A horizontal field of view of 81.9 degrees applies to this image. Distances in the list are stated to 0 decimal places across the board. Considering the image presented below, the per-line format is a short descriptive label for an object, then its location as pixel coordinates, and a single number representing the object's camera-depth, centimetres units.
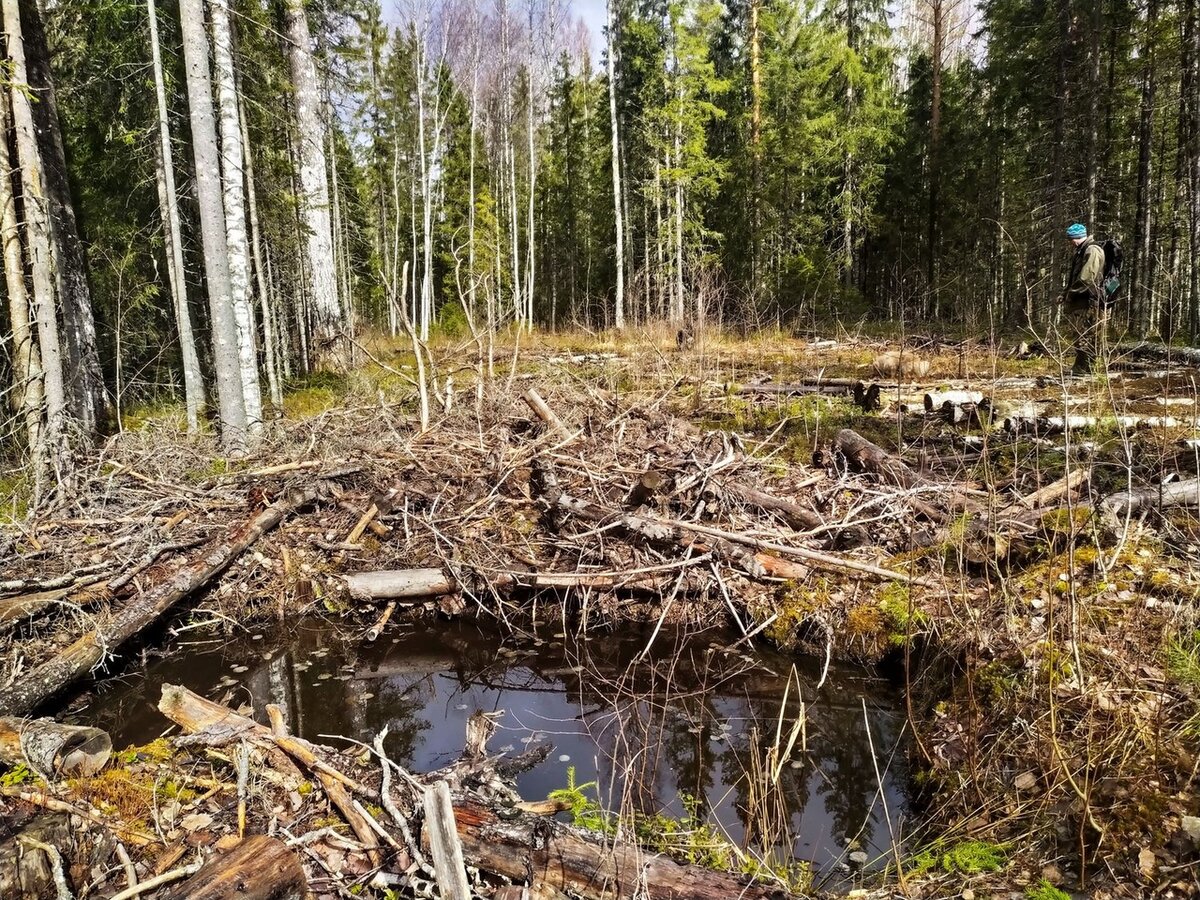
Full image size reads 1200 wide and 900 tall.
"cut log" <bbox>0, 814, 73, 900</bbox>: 238
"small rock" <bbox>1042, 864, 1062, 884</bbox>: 273
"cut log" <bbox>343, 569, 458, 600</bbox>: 591
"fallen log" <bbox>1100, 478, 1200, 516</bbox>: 472
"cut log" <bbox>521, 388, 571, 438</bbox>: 729
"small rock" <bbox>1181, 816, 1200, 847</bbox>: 260
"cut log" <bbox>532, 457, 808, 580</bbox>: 546
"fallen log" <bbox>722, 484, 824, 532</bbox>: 589
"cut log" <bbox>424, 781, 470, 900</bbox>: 232
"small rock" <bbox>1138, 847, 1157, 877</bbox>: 264
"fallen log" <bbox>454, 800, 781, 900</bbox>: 262
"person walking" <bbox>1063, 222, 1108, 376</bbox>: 867
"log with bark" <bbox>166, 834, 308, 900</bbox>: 244
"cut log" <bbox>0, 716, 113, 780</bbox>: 319
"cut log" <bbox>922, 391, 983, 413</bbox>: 838
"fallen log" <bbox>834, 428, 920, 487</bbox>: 609
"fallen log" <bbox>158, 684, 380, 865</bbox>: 300
